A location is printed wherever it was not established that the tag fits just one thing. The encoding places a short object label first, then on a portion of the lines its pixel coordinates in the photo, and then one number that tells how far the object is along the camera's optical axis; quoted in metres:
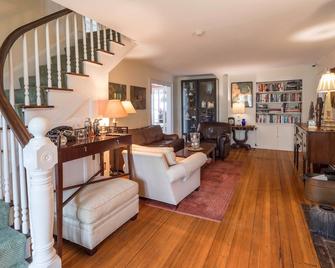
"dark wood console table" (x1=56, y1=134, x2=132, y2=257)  1.79
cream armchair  2.56
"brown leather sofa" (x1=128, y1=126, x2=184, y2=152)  4.79
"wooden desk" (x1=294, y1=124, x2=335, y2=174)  2.96
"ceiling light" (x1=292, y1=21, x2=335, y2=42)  3.07
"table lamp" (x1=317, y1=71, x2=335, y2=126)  3.01
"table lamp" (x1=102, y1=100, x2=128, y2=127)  2.96
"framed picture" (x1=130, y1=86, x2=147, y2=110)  5.28
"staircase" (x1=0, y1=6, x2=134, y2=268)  1.36
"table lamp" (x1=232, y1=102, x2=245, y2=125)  6.44
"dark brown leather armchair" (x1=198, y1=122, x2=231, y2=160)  5.26
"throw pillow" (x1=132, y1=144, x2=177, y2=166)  2.61
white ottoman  1.87
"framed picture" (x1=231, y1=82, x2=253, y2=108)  6.68
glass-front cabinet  7.28
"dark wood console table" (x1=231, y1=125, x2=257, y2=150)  6.51
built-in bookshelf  6.18
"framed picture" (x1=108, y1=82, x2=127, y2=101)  4.48
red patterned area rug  2.67
